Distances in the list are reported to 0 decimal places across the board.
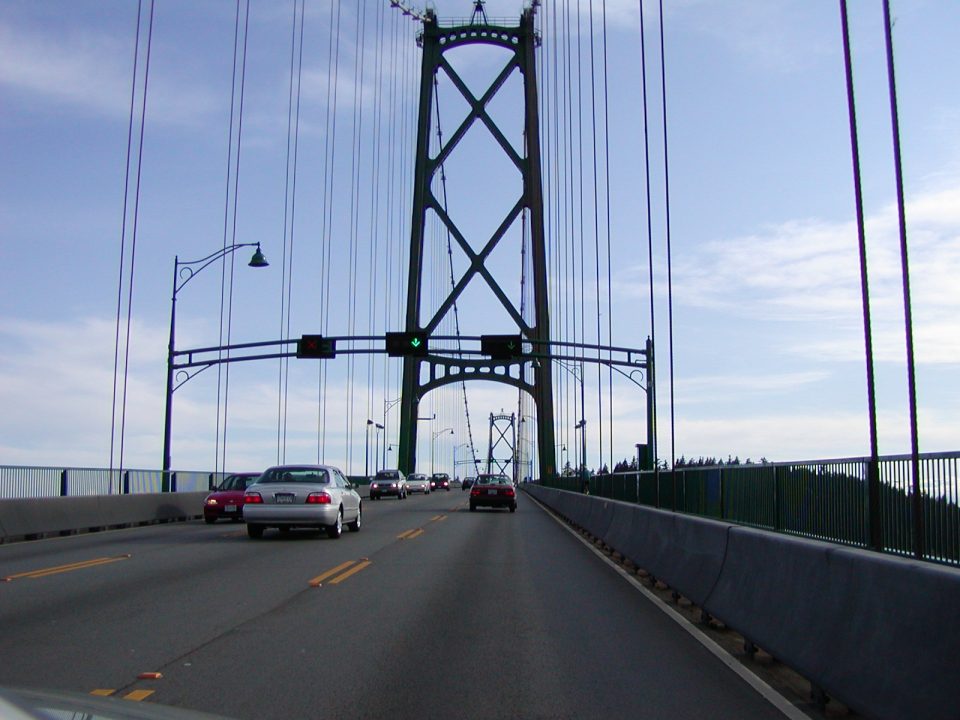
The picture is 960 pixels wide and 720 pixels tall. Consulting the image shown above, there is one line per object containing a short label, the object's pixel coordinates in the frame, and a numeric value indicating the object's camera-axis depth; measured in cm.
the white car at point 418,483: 7665
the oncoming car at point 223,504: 2852
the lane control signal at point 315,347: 4159
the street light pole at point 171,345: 3747
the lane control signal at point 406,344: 4134
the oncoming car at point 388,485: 6162
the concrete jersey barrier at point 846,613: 542
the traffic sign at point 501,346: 4047
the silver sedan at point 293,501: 2127
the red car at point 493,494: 4091
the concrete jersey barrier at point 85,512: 2202
